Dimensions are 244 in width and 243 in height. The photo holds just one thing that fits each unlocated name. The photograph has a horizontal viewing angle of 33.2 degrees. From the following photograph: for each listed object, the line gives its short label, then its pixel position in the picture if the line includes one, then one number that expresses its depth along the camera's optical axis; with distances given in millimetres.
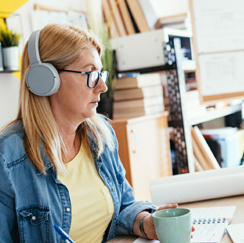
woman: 1116
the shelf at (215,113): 2982
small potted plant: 2281
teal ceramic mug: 850
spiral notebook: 984
